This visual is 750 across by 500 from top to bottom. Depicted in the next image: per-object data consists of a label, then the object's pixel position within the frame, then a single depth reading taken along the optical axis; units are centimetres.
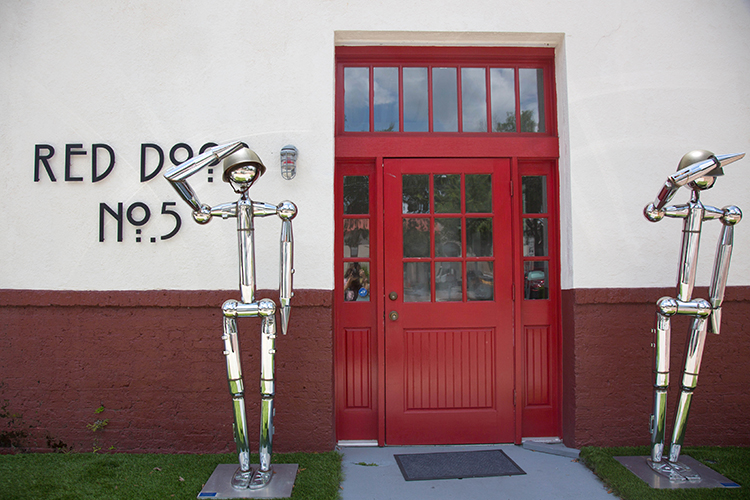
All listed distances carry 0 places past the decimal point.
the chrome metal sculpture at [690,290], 297
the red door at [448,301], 387
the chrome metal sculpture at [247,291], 284
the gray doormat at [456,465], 332
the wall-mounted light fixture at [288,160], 351
